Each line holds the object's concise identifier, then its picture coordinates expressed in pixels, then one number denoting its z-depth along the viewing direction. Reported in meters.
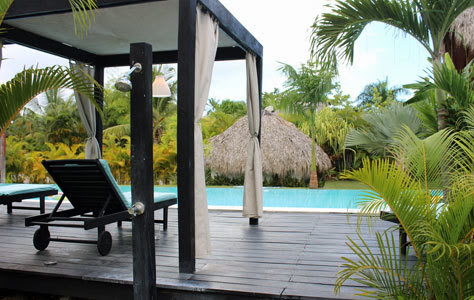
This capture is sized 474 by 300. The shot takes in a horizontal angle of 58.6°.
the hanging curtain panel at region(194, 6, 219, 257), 3.53
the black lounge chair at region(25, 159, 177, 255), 4.01
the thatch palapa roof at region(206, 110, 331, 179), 14.74
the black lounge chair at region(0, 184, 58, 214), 5.43
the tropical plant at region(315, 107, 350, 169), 16.41
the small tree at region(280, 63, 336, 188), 14.03
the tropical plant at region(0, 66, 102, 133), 3.11
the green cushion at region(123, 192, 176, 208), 4.70
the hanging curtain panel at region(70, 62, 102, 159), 6.27
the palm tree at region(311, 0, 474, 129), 4.71
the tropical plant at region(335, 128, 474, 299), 2.22
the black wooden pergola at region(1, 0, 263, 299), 2.77
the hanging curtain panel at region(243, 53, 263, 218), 5.44
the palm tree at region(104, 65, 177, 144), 19.17
